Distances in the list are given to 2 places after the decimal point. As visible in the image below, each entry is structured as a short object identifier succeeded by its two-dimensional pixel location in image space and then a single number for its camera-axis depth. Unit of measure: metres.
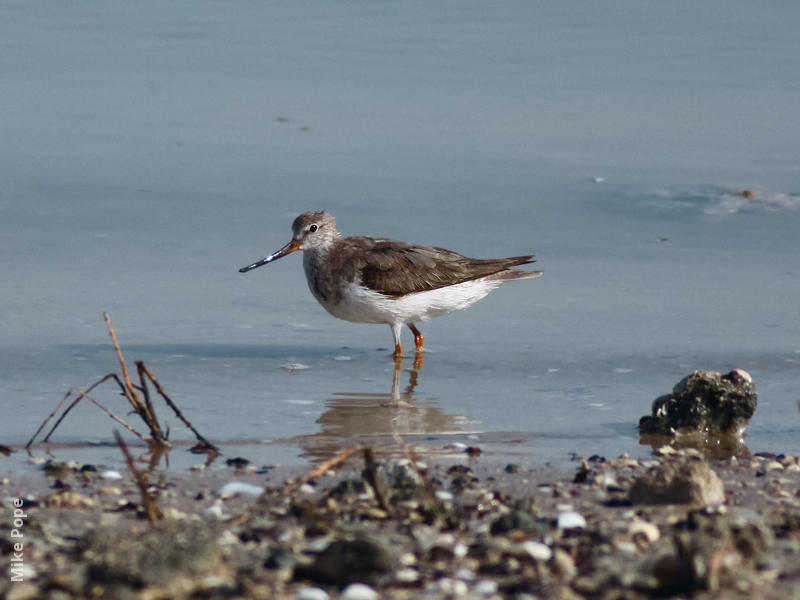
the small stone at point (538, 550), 8.30
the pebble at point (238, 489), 10.13
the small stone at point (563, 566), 7.98
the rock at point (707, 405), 12.82
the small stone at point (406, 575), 7.92
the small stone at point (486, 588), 7.70
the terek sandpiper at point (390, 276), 17.34
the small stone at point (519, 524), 8.84
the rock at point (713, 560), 7.40
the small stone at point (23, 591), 7.52
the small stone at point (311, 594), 7.54
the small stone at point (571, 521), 9.10
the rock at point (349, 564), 7.75
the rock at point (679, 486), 9.63
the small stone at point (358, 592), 7.58
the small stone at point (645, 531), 8.80
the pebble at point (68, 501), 9.72
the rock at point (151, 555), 7.51
